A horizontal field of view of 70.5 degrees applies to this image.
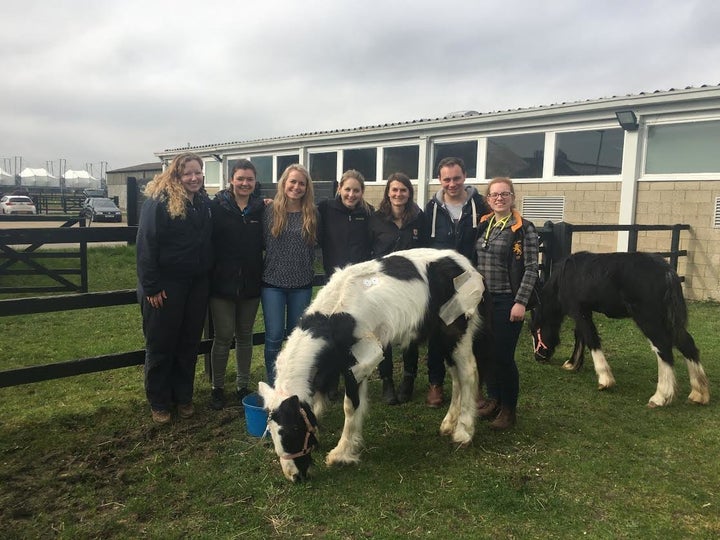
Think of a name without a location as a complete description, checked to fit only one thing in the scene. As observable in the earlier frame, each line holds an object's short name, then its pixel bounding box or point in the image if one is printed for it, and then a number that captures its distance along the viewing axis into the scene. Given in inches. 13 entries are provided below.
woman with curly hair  152.9
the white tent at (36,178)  3494.1
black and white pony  128.9
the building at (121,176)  1886.2
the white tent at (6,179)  3444.9
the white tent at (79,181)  3501.5
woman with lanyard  157.0
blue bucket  155.5
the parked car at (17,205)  1318.9
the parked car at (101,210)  1206.6
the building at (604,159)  367.9
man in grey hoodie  174.6
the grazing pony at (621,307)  189.9
